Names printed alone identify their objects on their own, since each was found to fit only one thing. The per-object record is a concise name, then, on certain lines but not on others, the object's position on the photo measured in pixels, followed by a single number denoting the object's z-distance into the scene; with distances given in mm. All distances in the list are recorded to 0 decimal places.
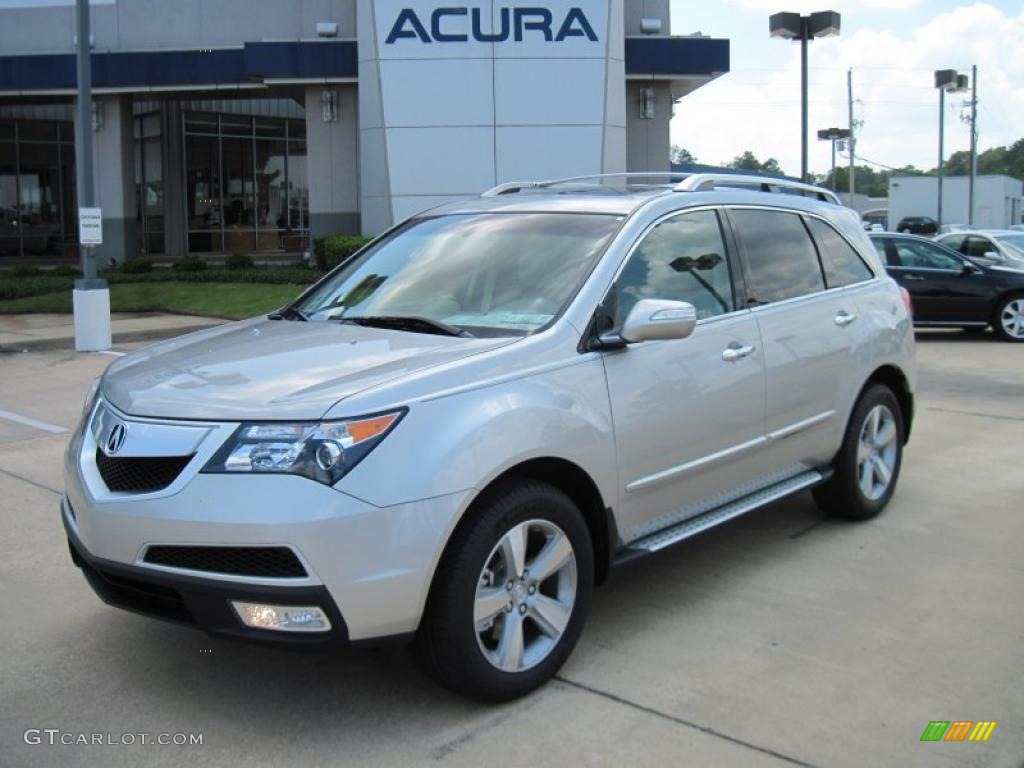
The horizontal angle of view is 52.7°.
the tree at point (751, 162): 105862
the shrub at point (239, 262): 22750
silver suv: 3268
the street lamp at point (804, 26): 16328
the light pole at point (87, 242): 13516
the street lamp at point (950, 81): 36875
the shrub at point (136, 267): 22422
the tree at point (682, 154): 96012
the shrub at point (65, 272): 22281
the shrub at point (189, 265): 22156
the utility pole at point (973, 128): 42219
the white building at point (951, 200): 50875
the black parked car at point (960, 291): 15133
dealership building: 19422
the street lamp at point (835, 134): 39719
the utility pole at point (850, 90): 62844
